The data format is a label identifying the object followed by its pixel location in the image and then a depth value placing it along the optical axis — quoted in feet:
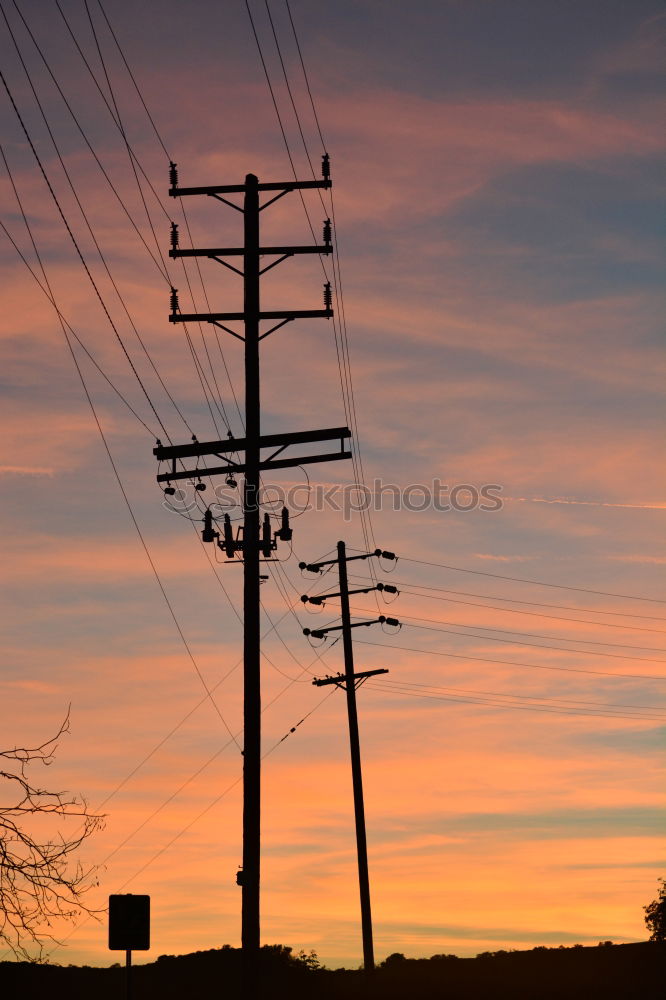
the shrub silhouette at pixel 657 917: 228.43
